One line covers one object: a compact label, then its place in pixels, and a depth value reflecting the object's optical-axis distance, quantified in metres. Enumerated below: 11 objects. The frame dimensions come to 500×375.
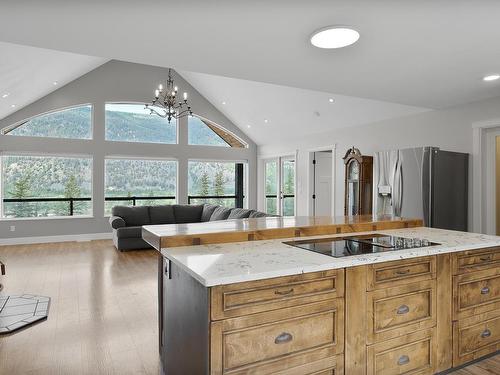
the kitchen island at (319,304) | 1.53
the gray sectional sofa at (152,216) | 6.48
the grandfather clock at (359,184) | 5.59
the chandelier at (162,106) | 8.39
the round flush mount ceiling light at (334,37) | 2.15
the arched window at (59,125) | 7.24
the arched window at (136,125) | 8.05
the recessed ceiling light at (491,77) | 3.14
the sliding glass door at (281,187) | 8.61
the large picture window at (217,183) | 8.98
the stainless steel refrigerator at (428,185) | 4.04
